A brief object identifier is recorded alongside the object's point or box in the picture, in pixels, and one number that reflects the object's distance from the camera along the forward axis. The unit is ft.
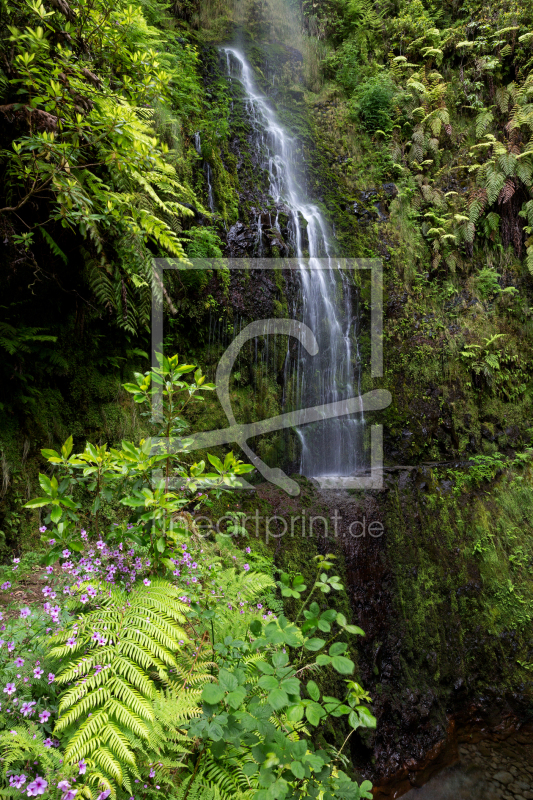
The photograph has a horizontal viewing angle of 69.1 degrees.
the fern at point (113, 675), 4.40
